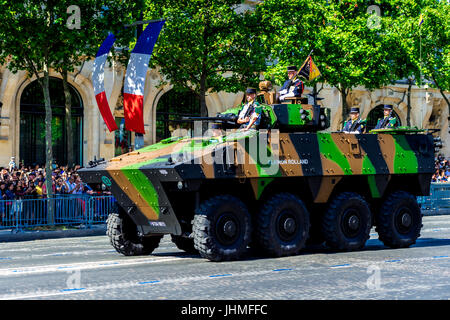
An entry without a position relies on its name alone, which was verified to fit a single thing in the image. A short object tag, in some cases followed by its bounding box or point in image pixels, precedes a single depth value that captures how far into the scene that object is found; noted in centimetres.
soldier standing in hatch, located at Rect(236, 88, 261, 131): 1320
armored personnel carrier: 1227
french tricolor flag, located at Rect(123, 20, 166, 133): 2052
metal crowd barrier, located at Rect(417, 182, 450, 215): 2884
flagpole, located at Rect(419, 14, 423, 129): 2972
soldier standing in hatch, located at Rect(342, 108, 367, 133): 1516
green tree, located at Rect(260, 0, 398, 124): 2848
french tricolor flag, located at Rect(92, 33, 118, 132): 2055
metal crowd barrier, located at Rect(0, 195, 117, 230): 1931
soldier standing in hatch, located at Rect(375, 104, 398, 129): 1550
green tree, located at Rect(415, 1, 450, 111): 3212
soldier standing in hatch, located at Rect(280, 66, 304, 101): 1437
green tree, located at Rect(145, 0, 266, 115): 2420
